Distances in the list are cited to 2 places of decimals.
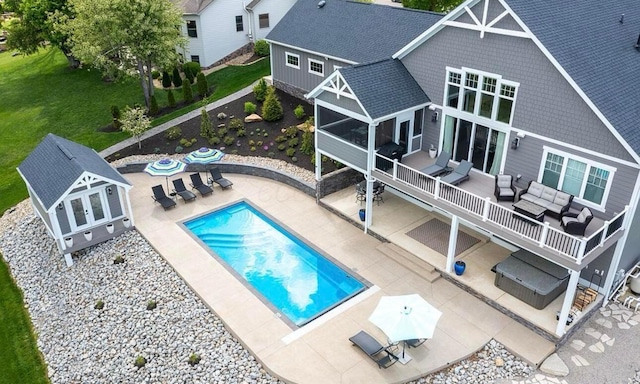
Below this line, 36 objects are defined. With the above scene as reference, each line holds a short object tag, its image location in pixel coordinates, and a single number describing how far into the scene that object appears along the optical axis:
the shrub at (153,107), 31.65
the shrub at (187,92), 32.78
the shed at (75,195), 19.28
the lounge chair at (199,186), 23.95
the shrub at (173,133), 28.61
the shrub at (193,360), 14.88
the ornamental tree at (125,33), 29.27
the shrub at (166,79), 35.90
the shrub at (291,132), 27.67
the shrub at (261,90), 31.22
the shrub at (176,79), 36.09
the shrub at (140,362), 14.91
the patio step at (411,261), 18.09
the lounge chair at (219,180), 24.45
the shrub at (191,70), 36.72
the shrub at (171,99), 32.30
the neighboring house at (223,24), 38.09
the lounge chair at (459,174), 18.21
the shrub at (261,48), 39.69
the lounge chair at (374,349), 14.34
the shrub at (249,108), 30.03
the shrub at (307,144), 26.03
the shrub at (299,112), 28.91
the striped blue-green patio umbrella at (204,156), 24.16
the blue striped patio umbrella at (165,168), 22.67
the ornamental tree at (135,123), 27.30
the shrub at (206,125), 28.22
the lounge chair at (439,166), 19.06
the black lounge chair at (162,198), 22.84
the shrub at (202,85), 33.81
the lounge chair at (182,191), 23.47
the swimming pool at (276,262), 17.53
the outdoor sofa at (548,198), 15.83
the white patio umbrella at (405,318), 13.62
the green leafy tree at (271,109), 28.73
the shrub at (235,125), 28.81
